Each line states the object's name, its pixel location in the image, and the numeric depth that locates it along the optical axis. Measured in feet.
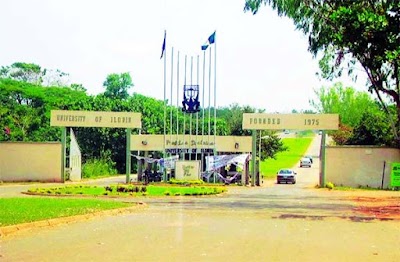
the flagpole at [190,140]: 154.92
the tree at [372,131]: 165.43
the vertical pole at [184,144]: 155.35
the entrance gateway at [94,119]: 149.28
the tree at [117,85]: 287.28
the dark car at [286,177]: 172.76
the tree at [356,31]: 74.90
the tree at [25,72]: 286.46
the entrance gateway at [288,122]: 146.00
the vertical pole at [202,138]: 156.66
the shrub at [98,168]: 187.83
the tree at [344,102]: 316.40
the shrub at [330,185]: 136.67
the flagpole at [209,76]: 155.63
